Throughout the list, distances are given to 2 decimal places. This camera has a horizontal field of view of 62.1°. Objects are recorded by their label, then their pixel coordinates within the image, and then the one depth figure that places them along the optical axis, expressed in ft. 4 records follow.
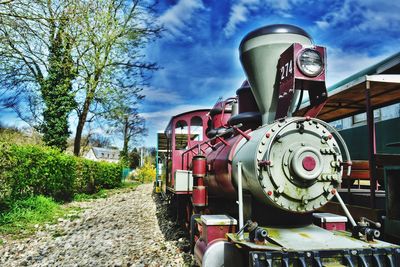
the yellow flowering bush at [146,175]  105.13
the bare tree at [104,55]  56.80
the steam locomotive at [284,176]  8.97
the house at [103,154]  218.16
